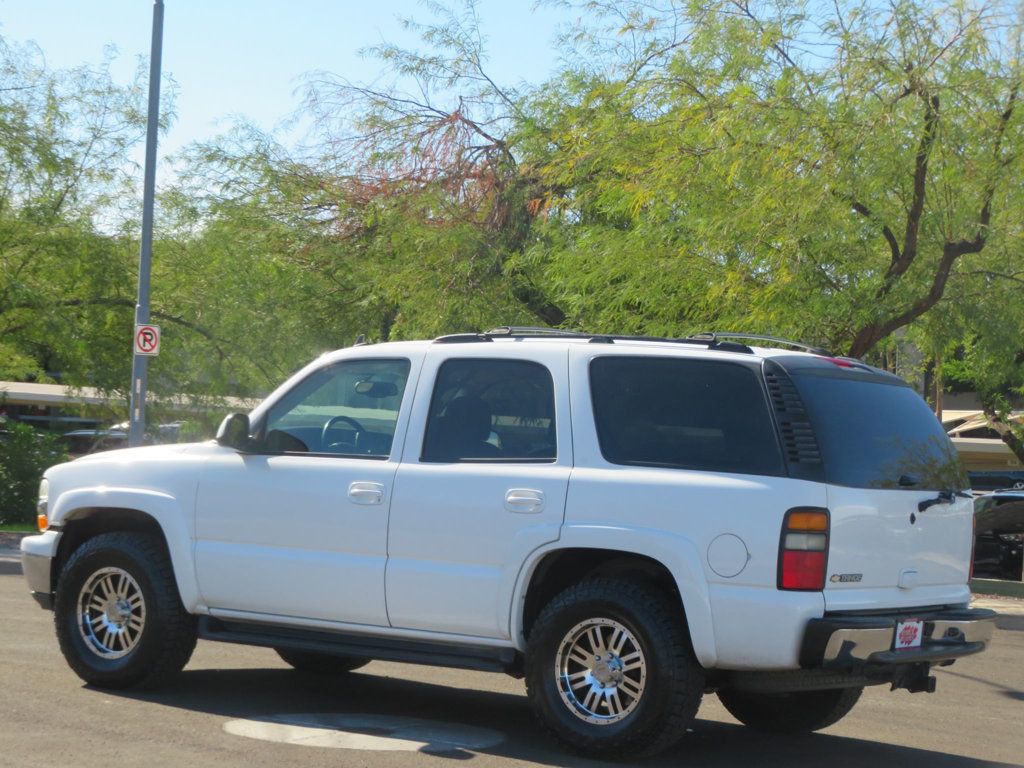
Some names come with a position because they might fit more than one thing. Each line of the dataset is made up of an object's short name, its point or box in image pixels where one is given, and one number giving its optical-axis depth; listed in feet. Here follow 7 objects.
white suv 20.02
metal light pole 61.16
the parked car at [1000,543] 65.67
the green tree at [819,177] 50.29
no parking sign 59.62
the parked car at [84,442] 108.68
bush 68.44
